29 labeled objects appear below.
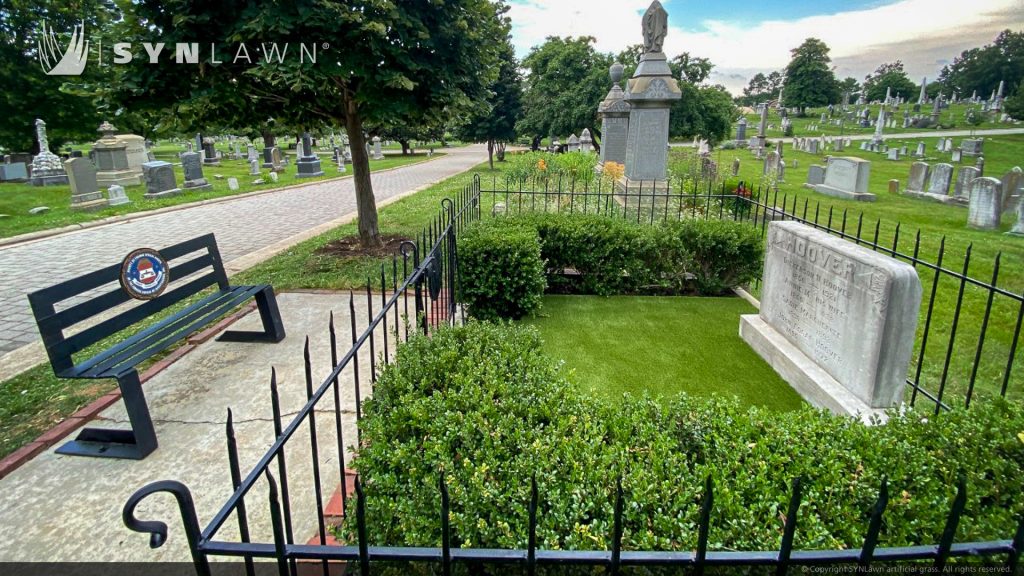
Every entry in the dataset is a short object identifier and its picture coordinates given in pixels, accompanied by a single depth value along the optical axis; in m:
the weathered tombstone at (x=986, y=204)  11.16
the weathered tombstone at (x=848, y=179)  15.49
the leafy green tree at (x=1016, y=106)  44.19
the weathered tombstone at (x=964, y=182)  14.59
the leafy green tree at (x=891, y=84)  74.31
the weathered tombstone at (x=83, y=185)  14.54
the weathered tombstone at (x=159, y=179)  16.56
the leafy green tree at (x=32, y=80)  21.69
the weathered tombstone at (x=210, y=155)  31.02
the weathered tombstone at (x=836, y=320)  3.80
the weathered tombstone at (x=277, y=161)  27.69
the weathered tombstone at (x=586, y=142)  25.24
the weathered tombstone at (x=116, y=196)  15.31
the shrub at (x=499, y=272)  5.89
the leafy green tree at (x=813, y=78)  68.06
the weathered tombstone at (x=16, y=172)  21.92
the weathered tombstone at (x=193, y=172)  18.14
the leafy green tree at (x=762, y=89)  94.12
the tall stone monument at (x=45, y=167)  20.03
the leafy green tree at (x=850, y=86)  71.06
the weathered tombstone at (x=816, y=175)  18.08
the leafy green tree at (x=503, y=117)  30.50
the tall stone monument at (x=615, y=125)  15.56
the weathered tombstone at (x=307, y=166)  24.03
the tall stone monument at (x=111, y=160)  19.41
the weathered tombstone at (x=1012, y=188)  12.20
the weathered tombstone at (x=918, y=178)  16.00
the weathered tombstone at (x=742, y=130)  43.50
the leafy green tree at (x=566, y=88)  27.28
